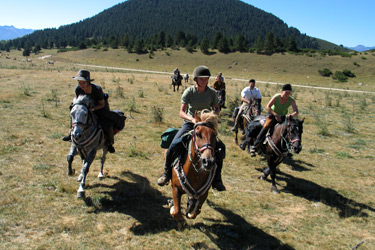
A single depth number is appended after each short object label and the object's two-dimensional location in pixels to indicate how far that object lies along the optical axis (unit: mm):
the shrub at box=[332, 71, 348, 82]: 46728
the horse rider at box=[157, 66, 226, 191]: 4383
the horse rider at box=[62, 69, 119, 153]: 5311
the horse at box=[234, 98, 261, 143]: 9305
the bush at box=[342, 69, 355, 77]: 49888
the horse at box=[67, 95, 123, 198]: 4945
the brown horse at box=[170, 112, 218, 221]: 3412
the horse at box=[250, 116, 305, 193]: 6160
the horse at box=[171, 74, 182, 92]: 22511
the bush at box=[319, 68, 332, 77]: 52281
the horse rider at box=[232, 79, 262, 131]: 9593
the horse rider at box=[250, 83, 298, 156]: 6642
